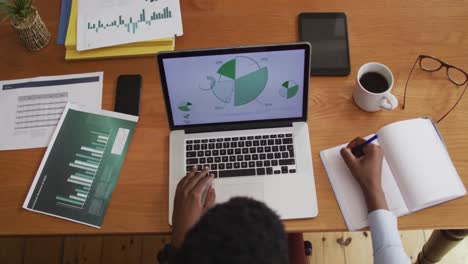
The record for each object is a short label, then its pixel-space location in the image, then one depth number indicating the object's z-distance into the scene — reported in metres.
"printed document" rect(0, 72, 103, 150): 0.99
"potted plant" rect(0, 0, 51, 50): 0.98
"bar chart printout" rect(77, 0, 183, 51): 1.05
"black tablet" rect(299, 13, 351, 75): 1.02
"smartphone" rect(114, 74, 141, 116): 1.01
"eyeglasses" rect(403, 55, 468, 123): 1.01
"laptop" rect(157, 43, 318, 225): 0.84
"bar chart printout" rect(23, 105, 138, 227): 0.91
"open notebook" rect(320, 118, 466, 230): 0.87
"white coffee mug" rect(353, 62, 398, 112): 0.92
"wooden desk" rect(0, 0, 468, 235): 0.90
